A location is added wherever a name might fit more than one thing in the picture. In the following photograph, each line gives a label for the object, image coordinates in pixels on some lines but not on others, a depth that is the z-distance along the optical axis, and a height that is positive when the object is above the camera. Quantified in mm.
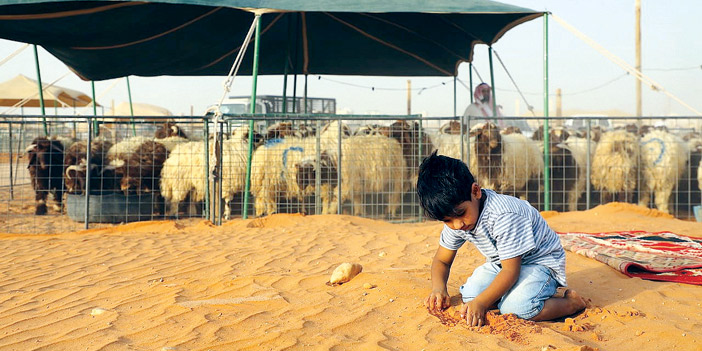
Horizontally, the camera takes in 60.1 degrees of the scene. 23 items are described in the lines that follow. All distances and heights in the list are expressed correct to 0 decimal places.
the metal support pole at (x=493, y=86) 13905 +2005
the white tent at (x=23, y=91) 23438 +3304
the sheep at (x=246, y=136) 11260 +679
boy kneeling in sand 3344 -468
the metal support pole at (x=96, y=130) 12142 +894
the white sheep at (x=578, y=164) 10852 +110
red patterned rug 4812 -769
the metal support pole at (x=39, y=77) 14665 +2423
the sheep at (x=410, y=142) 10641 +524
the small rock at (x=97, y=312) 3955 -907
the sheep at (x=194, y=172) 10805 +7
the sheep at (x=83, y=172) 10719 +20
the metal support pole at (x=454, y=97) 17312 +2112
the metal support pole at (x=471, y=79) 15848 +2439
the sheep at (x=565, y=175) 10922 -94
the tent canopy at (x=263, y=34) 10484 +2946
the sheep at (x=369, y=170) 10453 +18
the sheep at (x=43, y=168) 11422 +103
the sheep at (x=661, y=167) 11039 +45
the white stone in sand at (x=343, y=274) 4633 -786
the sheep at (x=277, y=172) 10570 -3
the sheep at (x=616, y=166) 11039 +66
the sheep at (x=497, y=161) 10734 +168
